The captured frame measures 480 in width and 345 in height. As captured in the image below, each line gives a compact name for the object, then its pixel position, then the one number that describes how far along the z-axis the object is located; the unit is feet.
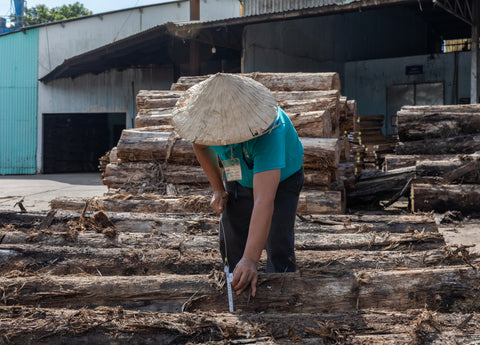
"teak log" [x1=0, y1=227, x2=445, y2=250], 13.61
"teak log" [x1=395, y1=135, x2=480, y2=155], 26.37
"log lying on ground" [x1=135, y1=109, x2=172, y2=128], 24.79
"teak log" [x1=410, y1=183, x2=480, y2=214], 23.76
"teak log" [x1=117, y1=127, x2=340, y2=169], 20.33
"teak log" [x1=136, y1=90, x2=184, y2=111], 26.29
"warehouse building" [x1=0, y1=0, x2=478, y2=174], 52.42
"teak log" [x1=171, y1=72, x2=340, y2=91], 25.63
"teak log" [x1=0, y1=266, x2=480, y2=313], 9.46
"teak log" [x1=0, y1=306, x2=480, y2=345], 8.11
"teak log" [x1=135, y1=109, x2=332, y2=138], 21.12
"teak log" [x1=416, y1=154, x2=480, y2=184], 24.22
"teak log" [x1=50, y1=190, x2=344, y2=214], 19.38
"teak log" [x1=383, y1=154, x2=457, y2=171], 27.55
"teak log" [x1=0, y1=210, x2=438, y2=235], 15.42
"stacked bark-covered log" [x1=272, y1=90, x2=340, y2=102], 23.54
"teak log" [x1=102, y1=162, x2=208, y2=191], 21.90
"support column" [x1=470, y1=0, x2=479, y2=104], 43.86
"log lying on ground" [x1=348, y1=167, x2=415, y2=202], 26.91
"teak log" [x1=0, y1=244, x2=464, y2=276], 11.59
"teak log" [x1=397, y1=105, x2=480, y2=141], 26.96
